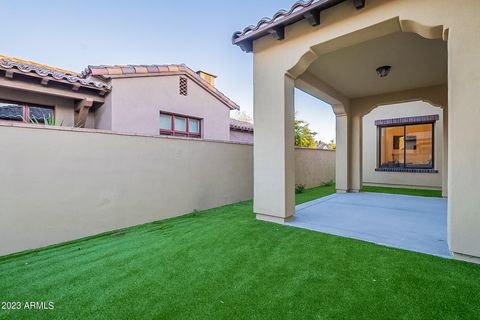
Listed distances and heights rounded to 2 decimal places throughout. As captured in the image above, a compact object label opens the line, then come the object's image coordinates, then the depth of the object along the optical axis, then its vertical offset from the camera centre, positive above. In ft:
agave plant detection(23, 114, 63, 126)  20.16 +3.44
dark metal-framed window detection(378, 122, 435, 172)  33.40 +1.54
